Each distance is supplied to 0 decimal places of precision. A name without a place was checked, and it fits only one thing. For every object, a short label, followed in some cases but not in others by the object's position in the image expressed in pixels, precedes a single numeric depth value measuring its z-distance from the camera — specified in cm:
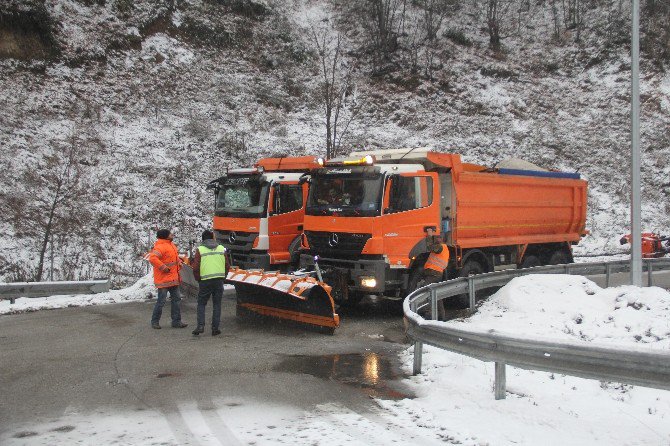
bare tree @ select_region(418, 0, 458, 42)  3533
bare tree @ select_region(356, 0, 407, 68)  3356
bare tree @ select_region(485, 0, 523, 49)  3556
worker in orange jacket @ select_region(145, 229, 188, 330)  992
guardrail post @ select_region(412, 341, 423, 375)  690
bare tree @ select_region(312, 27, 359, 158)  2795
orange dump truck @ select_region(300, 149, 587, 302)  1067
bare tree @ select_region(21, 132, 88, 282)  1769
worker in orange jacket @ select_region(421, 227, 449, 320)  1054
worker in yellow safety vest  949
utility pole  1097
